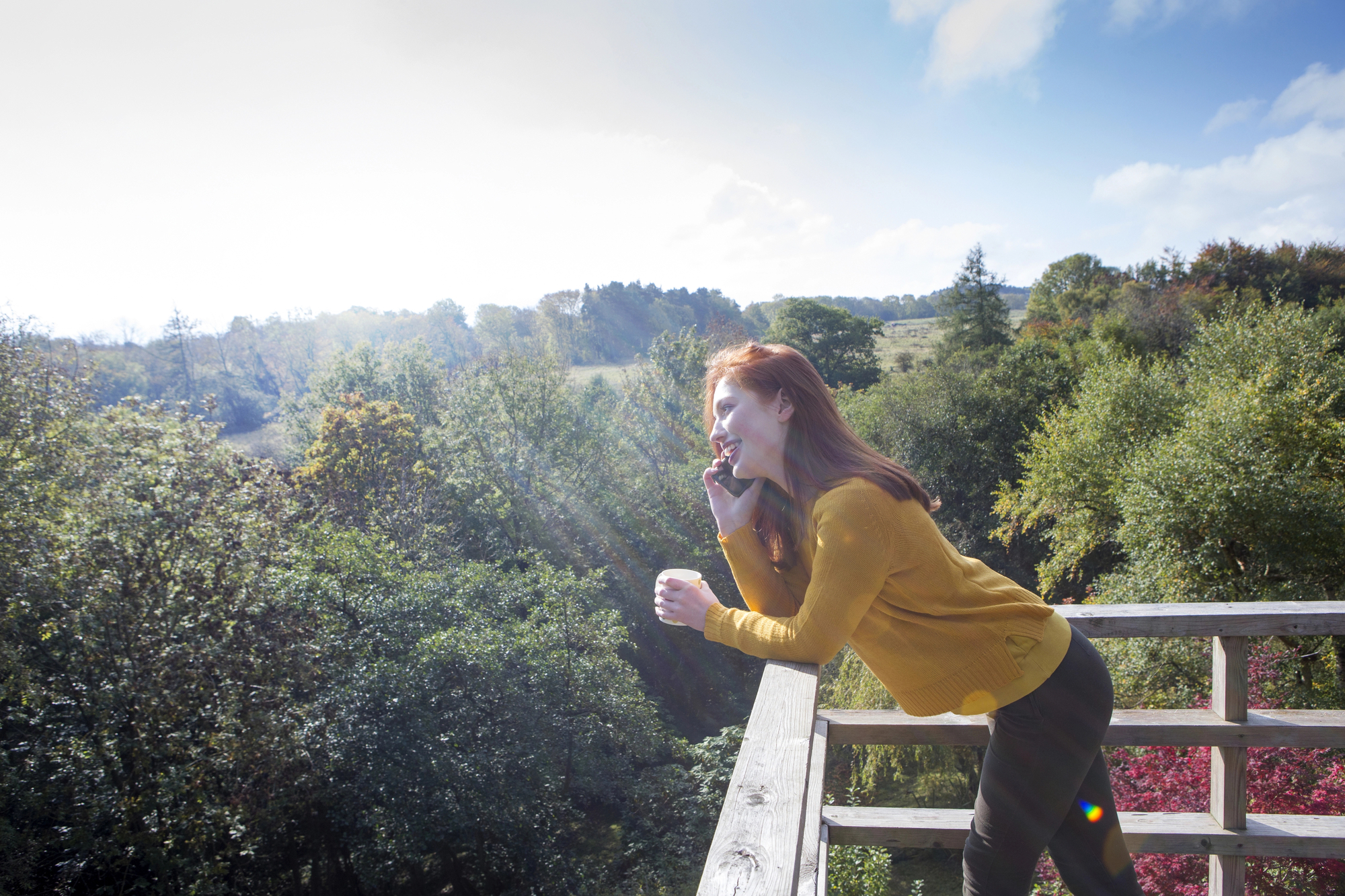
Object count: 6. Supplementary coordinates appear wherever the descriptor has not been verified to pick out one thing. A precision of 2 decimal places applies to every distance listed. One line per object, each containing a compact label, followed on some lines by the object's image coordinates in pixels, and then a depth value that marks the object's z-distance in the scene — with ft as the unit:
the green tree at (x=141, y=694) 25.38
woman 4.47
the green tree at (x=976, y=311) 111.14
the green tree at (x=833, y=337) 118.93
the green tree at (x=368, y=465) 57.82
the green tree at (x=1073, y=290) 113.70
